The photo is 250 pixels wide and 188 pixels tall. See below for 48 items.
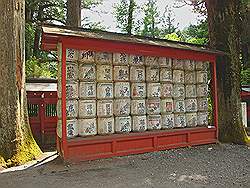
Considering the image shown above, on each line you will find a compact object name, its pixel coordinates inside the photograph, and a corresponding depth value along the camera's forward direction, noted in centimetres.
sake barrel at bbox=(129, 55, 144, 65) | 575
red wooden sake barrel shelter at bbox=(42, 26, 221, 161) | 482
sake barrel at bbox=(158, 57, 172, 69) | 612
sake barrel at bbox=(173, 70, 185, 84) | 635
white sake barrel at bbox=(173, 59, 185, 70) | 636
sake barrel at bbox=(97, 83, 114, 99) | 538
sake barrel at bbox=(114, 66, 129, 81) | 558
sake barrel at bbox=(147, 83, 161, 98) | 594
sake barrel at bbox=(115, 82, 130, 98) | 557
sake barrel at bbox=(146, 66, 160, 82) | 595
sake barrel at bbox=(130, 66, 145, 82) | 575
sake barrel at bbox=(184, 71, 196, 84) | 655
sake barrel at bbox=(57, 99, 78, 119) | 500
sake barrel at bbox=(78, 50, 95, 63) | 520
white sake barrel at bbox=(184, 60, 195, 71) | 653
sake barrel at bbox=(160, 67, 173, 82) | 614
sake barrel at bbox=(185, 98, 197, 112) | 650
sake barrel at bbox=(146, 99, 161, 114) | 593
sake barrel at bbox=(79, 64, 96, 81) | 520
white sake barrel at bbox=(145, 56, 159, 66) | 594
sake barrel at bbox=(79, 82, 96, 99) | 519
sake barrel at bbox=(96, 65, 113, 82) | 539
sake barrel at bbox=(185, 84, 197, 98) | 654
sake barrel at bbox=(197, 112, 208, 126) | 664
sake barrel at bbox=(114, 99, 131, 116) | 556
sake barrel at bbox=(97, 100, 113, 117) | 536
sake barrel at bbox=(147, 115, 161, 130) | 590
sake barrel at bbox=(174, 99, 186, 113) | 631
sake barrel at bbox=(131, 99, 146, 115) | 574
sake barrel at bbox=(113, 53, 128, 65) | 556
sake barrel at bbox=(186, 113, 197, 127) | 648
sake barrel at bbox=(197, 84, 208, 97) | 670
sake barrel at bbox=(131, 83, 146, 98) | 576
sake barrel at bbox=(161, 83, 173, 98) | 613
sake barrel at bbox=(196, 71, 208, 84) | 668
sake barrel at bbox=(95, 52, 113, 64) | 538
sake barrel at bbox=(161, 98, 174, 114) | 612
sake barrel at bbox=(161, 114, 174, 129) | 609
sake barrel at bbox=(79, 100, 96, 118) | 517
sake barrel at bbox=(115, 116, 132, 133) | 553
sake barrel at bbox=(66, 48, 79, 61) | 503
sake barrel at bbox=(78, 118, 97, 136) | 515
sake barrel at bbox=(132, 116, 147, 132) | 572
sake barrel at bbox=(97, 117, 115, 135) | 534
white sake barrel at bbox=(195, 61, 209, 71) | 668
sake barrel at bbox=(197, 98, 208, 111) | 668
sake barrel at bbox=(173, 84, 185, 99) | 633
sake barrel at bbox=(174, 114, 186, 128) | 628
